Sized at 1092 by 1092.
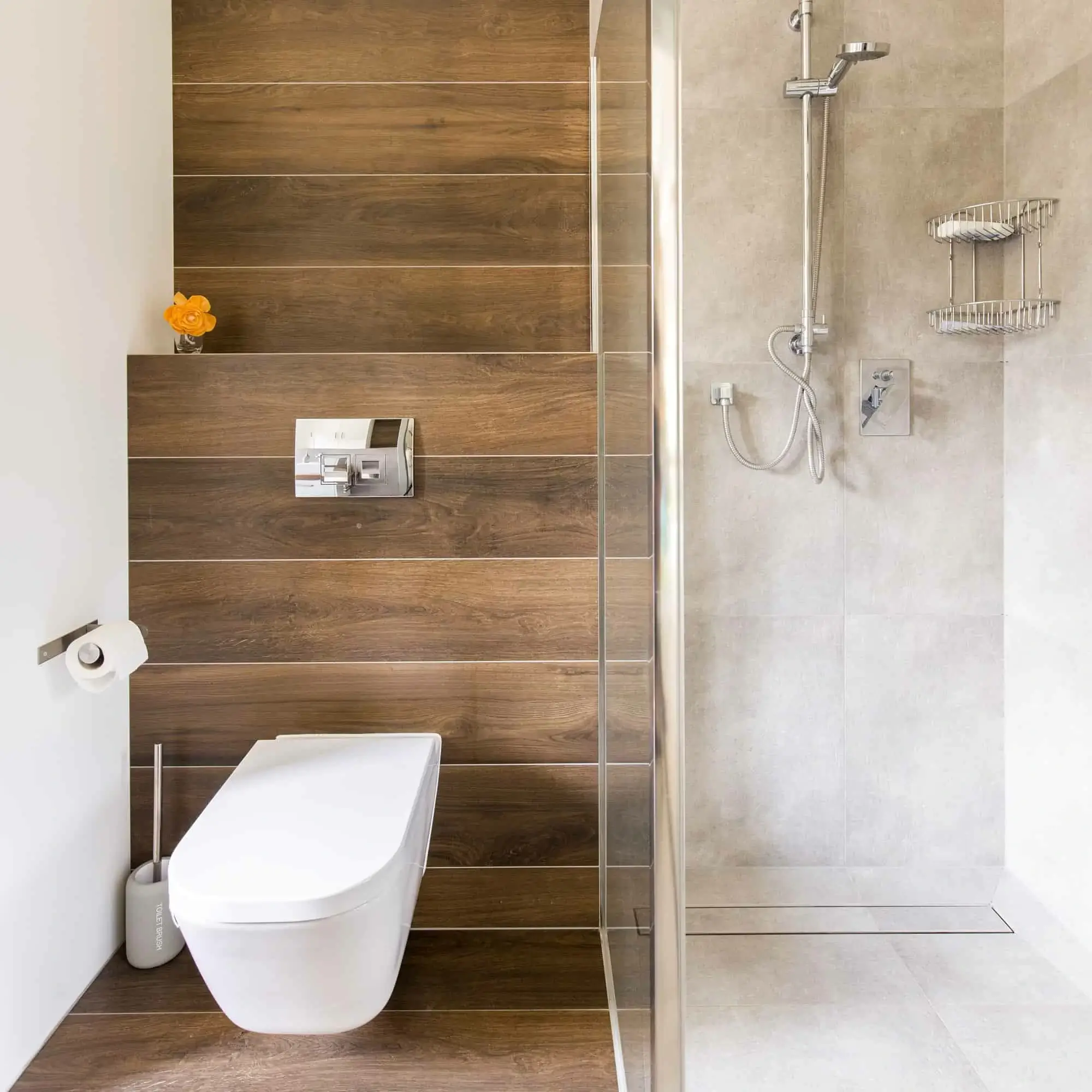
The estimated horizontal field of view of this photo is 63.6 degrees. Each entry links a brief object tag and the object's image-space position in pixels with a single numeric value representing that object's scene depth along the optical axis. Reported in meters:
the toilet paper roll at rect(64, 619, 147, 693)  1.59
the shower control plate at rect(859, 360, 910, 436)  1.99
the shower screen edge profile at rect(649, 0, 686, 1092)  0.90
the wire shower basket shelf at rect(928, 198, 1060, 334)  1.78
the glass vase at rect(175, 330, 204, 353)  2.01
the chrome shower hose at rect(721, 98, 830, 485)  1.88
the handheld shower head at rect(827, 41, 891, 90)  1.65
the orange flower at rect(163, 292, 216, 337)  1.94
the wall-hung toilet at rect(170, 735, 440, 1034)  1.25
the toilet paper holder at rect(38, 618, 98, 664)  1.53
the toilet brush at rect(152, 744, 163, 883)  1.81
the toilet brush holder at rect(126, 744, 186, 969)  1.77
